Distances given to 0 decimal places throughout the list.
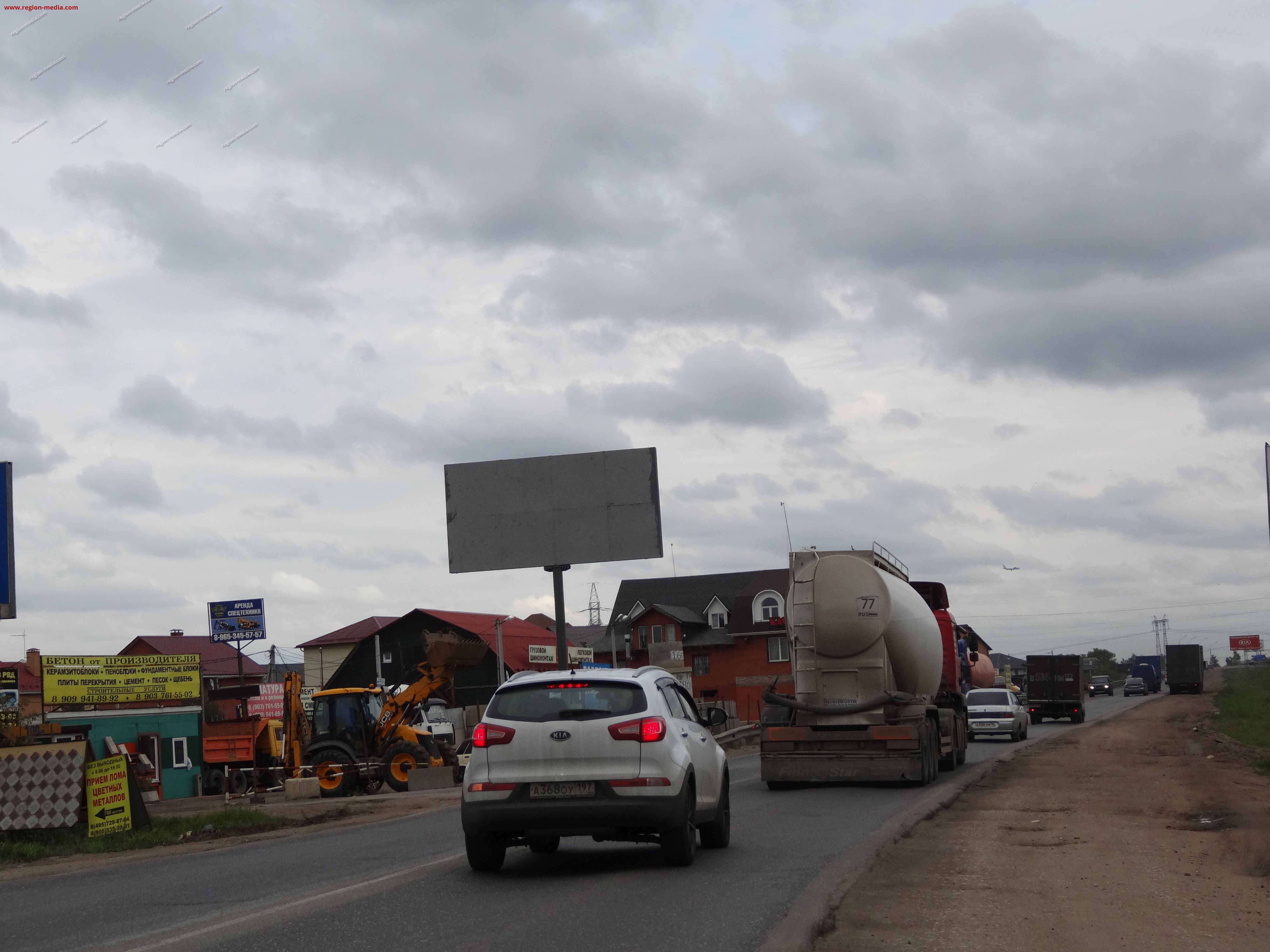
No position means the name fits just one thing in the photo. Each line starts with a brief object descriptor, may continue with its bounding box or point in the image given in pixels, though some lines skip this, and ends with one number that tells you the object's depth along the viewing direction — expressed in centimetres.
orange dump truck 4034
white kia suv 1110
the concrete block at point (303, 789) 2939
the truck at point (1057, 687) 5450
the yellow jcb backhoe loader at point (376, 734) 3039
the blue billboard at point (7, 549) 2316
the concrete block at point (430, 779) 3033
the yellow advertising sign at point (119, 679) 4241
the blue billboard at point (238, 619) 6188
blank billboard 3609
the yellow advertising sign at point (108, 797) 1848
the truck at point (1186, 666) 8925
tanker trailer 2152
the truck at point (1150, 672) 10269
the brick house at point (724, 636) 7788
